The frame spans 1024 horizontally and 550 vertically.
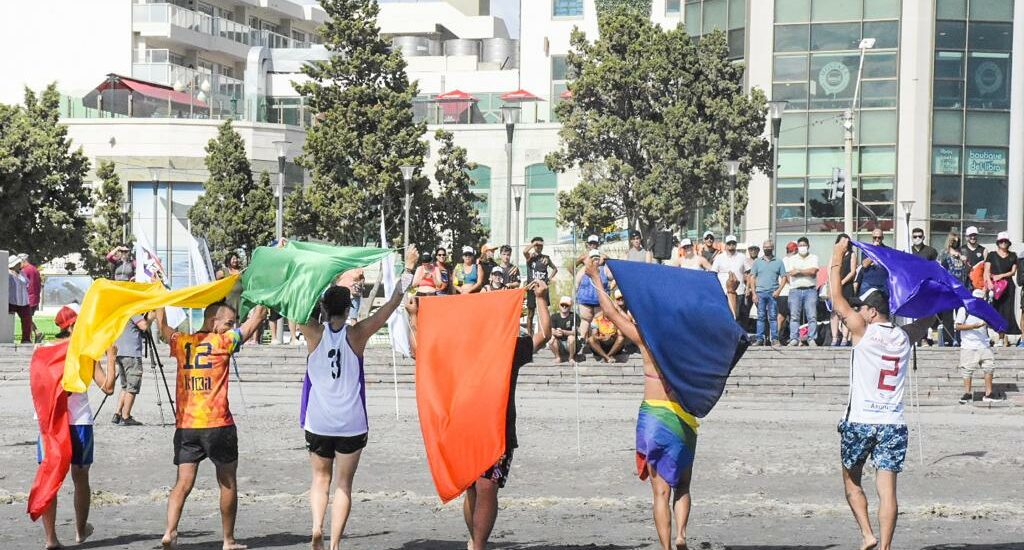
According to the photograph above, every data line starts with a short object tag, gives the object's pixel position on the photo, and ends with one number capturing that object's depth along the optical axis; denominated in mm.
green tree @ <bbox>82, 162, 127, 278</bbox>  53125
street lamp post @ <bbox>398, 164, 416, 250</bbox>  46238
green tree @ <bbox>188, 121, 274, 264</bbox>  53281
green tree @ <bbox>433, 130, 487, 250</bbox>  49812
